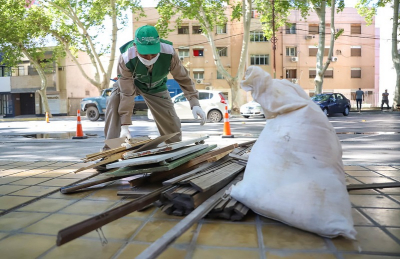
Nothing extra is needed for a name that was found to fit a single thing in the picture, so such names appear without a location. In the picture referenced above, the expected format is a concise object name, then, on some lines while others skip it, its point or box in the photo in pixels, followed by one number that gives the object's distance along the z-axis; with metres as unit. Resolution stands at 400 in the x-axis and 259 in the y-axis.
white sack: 1.99
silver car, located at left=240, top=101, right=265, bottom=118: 17.80
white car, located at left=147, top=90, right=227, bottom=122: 15.48
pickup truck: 19.17
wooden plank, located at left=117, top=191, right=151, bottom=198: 2.88
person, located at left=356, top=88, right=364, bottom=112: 24.17
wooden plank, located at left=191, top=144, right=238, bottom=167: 3.60
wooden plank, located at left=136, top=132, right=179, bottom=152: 3.41
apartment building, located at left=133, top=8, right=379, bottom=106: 32.53
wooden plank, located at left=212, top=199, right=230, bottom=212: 2.29
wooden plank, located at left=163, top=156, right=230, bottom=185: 2.71
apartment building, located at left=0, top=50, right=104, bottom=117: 33.12
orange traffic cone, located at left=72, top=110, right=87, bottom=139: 9.20
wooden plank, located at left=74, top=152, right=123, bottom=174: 3.53
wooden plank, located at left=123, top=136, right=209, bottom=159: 3.12
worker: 3.63
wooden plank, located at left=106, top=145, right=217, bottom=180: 2.95
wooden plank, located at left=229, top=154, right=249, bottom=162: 3.65
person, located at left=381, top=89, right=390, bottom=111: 24.55
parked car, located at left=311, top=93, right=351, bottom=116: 18.78
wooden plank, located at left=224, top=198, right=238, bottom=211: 2.28
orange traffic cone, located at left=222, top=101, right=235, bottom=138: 8.93
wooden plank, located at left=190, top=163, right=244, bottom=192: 2.49
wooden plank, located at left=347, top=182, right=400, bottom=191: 3.02
